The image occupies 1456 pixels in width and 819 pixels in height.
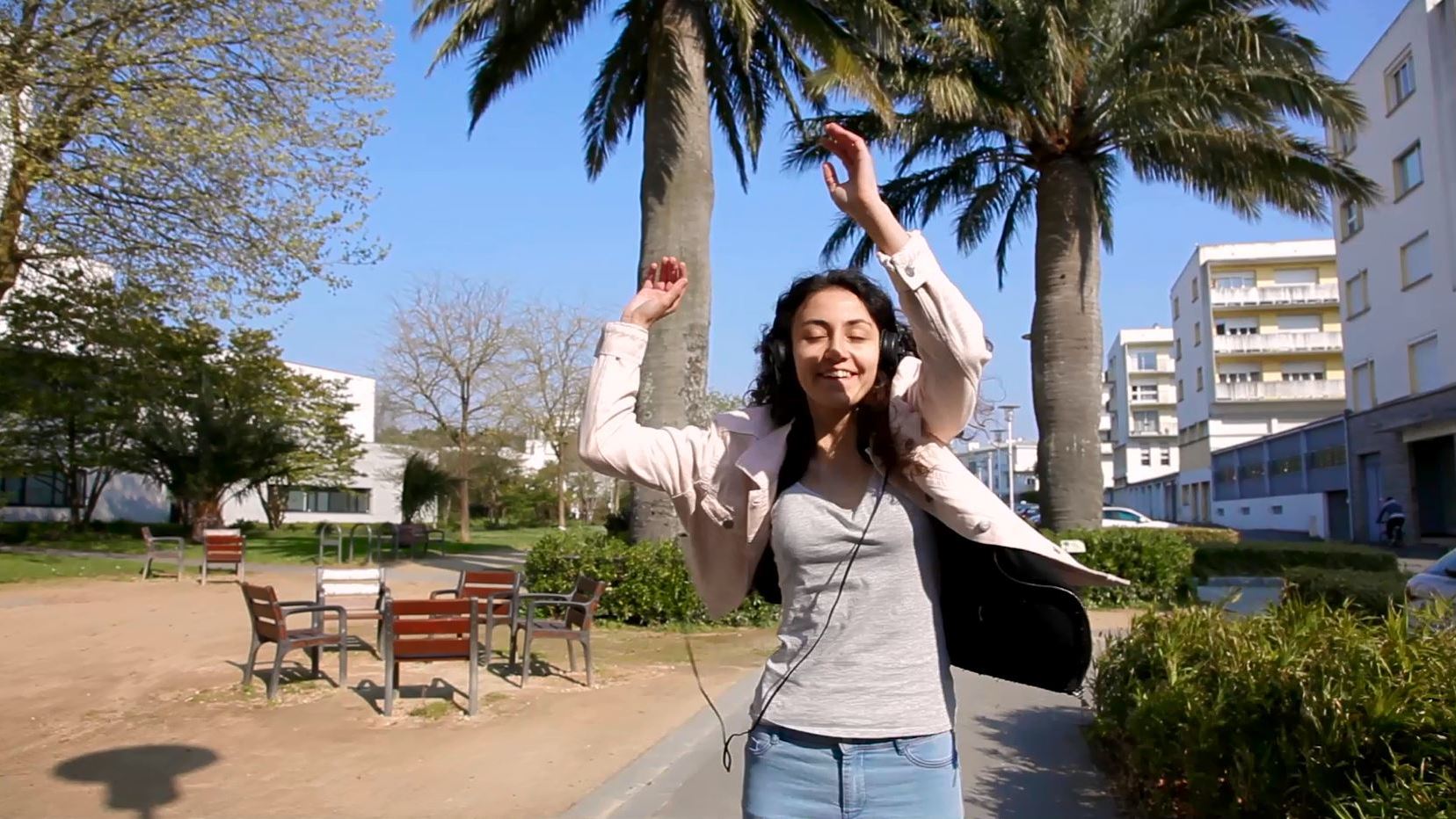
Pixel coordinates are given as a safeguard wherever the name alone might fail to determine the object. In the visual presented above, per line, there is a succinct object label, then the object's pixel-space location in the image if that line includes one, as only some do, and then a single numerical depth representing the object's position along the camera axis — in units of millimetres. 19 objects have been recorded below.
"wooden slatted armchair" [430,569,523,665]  8992
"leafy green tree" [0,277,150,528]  25484
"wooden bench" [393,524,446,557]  26094
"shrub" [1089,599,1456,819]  3002
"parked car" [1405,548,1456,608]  9461
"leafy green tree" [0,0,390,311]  13336
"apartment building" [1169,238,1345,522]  58000
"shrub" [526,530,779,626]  12258
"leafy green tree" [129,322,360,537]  28172
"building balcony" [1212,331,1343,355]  58062
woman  2070
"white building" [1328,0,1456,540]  28906
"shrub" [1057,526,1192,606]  14586
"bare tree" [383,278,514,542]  36781
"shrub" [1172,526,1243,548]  25594
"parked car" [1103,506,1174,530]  45372
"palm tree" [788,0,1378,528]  14461
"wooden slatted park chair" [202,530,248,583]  18078
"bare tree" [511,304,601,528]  40531
